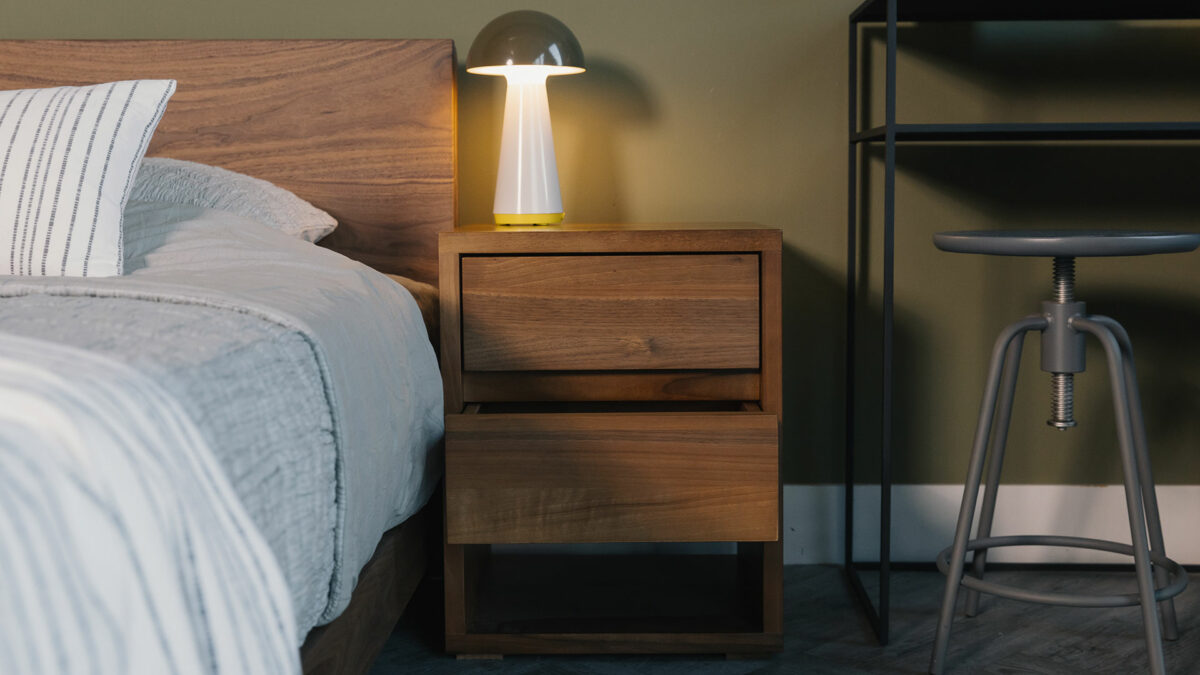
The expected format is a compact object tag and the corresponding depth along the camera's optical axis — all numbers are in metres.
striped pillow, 1.18
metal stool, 1.25
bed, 0.82
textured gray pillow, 1.48
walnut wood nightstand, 1.32
